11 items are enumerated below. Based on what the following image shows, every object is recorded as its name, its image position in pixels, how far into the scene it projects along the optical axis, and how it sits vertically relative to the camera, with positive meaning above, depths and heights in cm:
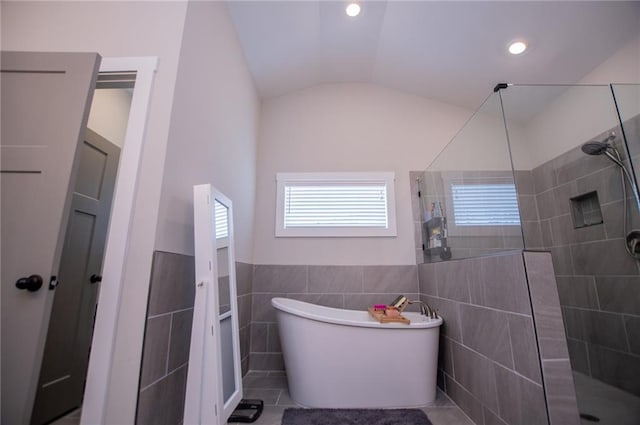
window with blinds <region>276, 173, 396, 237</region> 269 +64
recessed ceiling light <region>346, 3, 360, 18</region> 213 +210
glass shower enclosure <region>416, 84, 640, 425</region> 166 +47
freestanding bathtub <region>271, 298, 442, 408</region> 176 -65
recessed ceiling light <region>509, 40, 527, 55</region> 208 +175
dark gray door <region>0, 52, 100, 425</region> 97 +33
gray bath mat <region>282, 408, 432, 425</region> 160 -94
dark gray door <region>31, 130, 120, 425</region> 164 -15
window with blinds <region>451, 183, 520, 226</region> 172 +45
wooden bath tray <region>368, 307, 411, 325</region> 183 -37
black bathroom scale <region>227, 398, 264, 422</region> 161 -93
